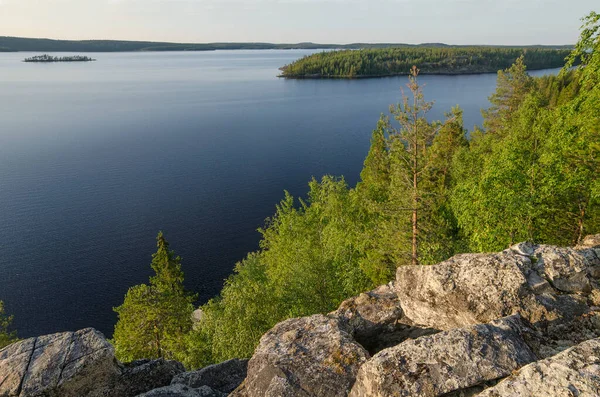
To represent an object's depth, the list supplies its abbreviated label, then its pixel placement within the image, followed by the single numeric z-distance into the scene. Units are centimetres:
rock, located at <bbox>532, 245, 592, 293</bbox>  1076
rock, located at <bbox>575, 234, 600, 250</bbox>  1337
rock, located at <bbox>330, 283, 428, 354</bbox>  1213
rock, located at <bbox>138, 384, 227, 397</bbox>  1146
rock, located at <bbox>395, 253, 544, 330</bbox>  1023
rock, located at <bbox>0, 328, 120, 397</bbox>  1111
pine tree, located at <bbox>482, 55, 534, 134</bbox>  4872
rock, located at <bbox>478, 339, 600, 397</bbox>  629
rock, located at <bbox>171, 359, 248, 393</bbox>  1273
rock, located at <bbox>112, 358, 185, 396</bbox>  1231
